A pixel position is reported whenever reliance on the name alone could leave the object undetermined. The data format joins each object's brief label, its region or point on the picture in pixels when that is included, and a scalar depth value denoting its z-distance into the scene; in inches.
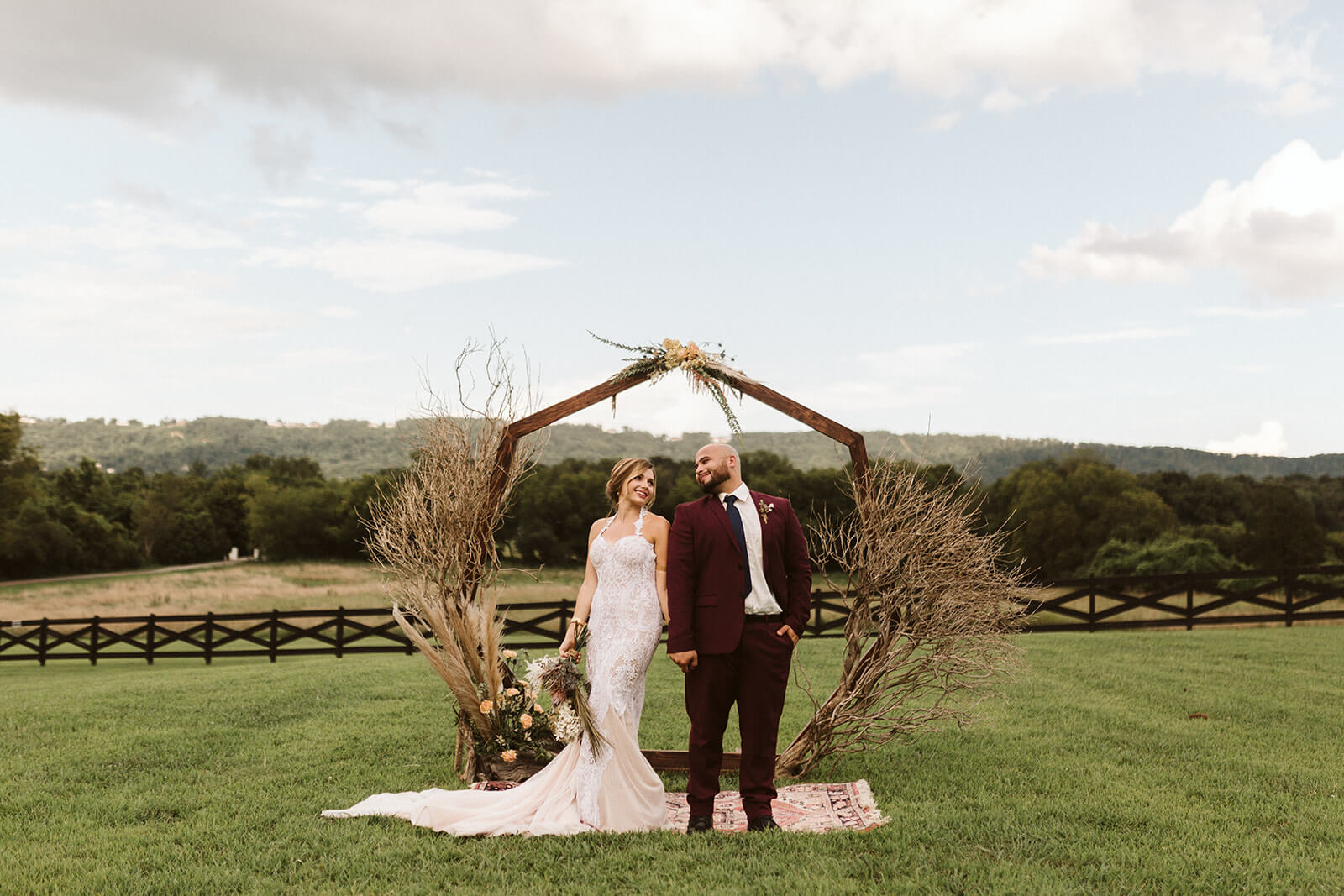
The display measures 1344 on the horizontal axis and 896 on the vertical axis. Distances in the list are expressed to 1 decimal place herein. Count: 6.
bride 234.1
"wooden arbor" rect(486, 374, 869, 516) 286.8
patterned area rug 239.9
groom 227.8
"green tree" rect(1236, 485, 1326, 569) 1563.7
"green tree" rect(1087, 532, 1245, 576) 1317.7
